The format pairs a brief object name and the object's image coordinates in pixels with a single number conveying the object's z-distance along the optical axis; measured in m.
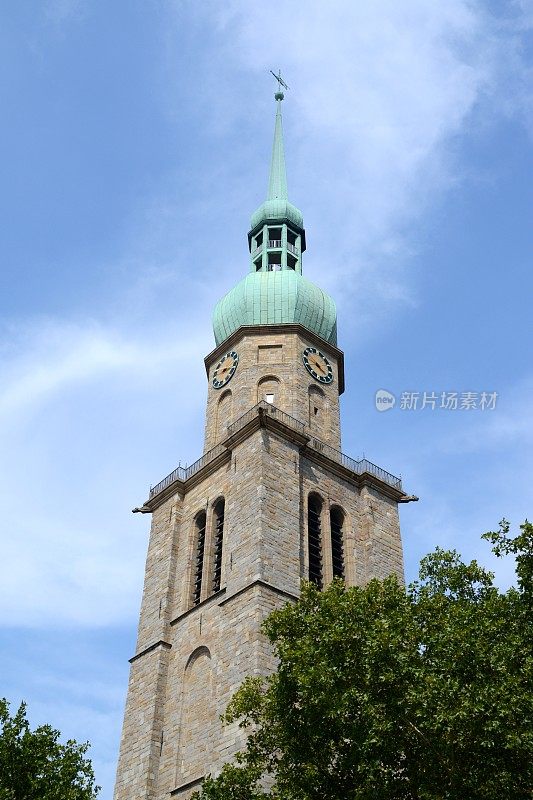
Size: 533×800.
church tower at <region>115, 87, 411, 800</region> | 34.06
